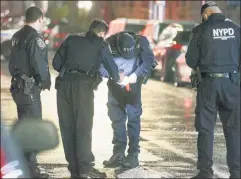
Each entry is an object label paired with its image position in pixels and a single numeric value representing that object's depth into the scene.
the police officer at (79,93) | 13.77
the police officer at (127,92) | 15.10
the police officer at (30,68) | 13.77
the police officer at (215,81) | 13.21
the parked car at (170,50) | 37.56
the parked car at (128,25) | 49.03
